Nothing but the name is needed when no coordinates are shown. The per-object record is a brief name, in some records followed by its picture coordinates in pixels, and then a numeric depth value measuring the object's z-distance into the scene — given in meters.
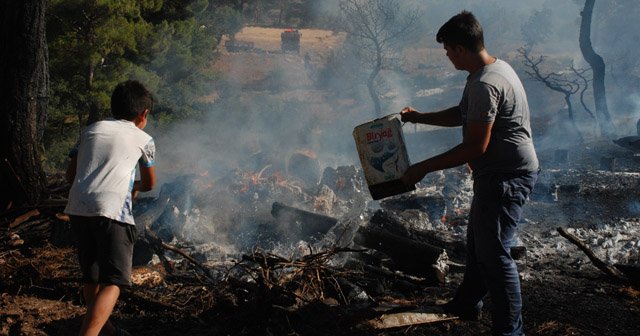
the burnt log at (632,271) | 5.14
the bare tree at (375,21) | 17.44
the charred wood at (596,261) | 5.26
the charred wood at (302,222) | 7.30
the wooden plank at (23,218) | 5.51
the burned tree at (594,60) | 15.71
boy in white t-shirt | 3.32
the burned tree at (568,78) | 14.54
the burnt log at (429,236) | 6.24
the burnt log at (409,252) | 5.24
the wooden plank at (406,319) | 3.89
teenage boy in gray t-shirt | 3.33
